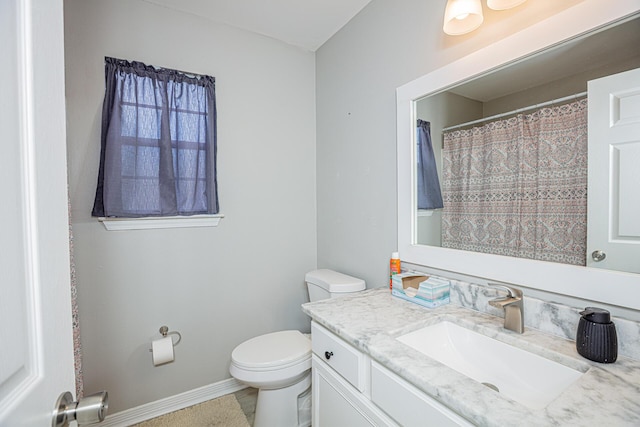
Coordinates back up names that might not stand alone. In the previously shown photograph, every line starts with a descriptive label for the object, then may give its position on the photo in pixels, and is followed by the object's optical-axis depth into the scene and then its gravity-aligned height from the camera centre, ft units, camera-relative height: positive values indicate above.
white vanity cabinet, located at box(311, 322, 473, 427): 2.51 -1.91
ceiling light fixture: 3.39 +2.37
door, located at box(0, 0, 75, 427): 1.27 -0.03
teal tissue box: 4.03 -1.19
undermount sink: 2.73 -1.68
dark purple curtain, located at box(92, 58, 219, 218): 5.24 +1.30
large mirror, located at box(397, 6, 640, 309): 2.76 +1.23
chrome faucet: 3.21 -1.14
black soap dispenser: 2.57 -1.19
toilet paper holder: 5.80 -2.47
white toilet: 4.87 -2.76
